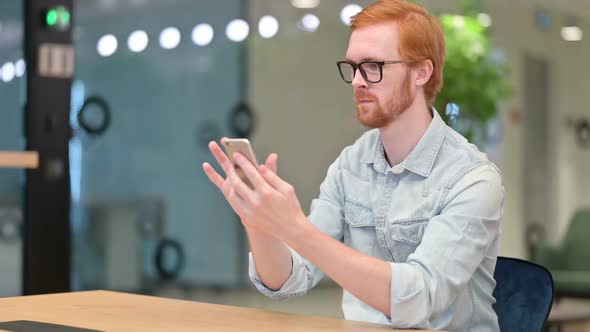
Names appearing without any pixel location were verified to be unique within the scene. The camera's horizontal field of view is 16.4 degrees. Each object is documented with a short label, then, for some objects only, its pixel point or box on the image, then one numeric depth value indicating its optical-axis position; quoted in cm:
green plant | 976
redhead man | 362
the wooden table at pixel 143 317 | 354
